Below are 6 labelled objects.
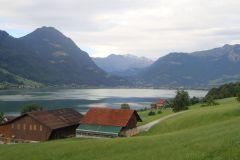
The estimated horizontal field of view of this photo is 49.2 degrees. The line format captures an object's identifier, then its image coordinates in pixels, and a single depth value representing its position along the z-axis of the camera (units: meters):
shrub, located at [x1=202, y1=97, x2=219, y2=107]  75.83
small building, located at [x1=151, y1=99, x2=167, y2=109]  136.41
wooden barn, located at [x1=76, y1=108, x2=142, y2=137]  49.68
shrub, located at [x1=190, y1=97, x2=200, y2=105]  109.94
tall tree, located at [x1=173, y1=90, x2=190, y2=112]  83.14
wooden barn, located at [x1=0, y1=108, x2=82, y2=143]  55.32
